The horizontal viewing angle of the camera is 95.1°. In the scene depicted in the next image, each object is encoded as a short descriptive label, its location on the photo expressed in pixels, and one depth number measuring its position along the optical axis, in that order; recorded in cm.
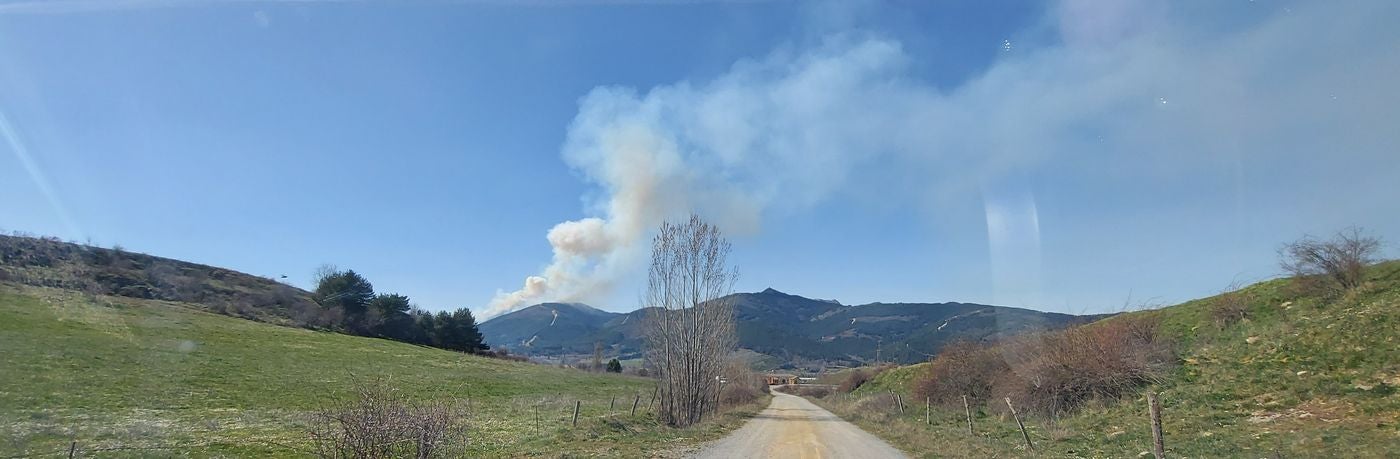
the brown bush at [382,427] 1016
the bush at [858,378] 7369
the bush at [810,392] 9618
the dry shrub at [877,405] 4276
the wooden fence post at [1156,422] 1227
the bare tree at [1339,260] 2241
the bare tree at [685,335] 3111
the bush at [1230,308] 2583
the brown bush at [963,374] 3459
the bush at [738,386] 5141
